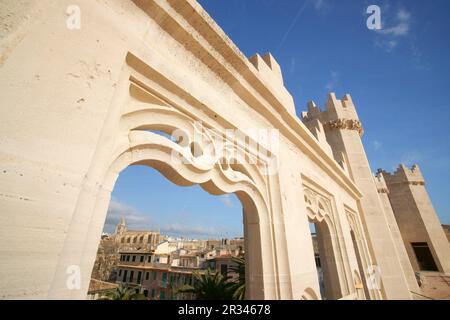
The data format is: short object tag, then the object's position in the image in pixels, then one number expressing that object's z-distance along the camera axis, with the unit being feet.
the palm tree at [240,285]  29.35
